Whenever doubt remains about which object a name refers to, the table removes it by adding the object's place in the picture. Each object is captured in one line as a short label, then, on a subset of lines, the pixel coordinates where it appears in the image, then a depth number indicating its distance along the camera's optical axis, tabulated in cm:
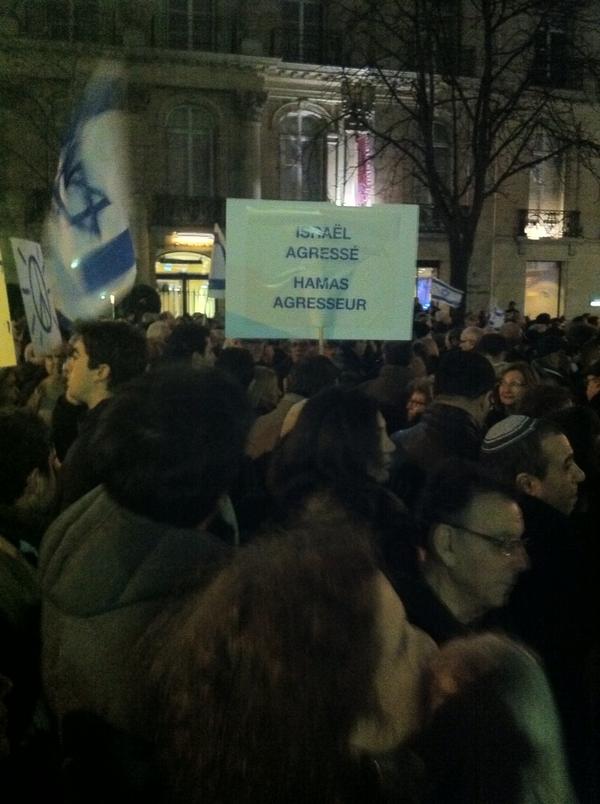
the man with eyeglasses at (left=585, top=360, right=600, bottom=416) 495
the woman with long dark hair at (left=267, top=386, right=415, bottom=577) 246
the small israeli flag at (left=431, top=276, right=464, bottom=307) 1357
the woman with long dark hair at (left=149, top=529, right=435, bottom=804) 115
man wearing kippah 212
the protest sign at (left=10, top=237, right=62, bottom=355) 449
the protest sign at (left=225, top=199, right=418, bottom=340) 434
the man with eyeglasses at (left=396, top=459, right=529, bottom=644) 203
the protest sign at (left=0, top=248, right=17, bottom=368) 354
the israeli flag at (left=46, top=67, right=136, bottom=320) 459
